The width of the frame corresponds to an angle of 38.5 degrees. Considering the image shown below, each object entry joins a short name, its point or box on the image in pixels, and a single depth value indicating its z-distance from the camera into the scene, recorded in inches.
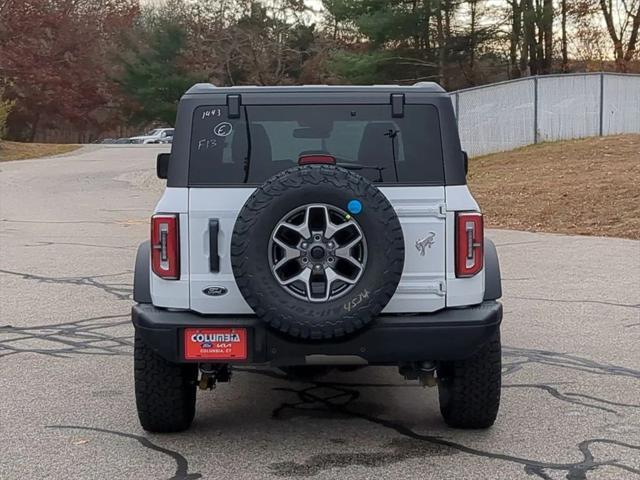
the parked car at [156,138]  1988.2
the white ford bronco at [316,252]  167.6
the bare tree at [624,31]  1338.6
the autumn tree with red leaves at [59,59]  2154.3
